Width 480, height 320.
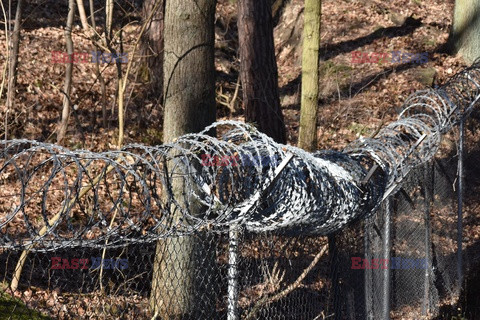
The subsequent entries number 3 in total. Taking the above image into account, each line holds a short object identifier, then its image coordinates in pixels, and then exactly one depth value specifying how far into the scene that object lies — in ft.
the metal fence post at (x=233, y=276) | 29.12
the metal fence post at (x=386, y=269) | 40.77
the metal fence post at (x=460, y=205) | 50.90
